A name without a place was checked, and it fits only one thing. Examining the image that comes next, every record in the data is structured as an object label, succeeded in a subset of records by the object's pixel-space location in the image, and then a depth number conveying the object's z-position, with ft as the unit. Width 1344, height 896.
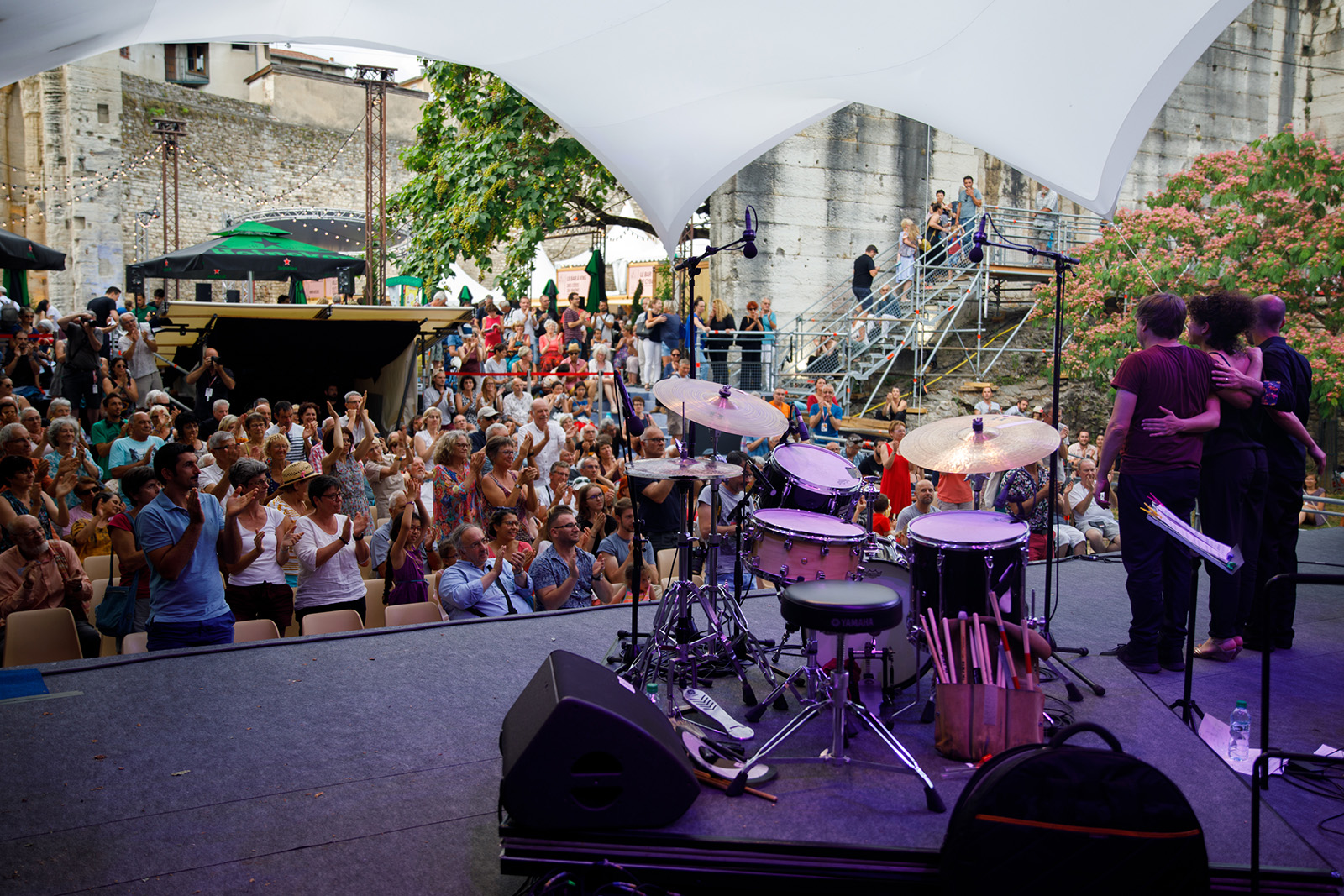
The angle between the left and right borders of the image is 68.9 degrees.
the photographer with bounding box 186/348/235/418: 34.30
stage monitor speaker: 9.35
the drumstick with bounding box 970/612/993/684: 11.91
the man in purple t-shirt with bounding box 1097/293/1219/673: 14.44
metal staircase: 48.52
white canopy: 13.46
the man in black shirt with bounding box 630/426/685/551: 19.81
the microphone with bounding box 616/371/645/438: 13.84
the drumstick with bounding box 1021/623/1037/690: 11.95
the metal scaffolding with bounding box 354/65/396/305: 43.88
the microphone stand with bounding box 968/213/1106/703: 14.01
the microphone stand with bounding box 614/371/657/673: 13.97
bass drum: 13.74
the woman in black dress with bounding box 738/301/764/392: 46.55
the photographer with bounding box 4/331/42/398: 35.04
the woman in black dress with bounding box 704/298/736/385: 46.06
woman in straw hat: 18.21
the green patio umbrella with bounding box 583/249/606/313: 51.67
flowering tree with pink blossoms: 41.09
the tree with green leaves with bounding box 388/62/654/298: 43.65
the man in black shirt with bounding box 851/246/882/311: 48.75
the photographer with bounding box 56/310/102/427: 32.12
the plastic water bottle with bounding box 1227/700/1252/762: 12.45
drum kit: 12.84
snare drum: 13.35
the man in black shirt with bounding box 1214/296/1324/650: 15.28
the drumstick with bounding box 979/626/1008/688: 11.87
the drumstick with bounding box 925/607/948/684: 12.11
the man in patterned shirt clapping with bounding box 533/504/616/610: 18.76
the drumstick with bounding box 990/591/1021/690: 11.89
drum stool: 10.76
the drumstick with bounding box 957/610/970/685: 11.98
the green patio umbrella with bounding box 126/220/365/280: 43.62
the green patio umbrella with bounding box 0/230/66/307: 38.40
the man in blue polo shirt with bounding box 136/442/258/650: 14.78
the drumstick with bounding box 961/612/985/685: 12.01
